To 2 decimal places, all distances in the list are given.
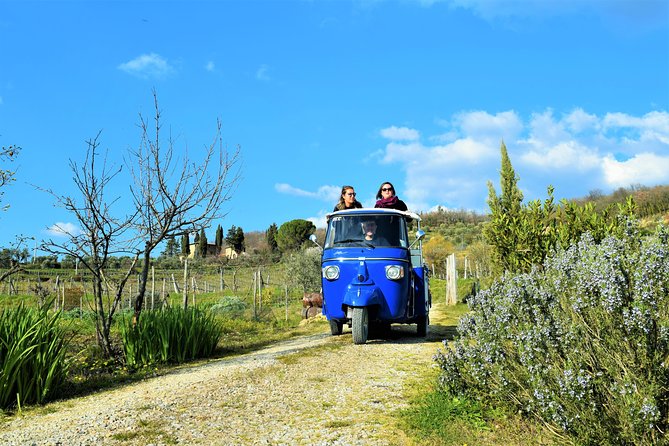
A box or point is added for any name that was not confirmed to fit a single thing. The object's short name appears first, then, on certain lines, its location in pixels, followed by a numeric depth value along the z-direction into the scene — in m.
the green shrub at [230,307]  19.35
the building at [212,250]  77.51
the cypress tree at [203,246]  69.28
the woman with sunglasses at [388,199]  10.61
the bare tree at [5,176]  10.88
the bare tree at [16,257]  8.78
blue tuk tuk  9.29
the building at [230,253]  70.93
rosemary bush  3.91
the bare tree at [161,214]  9.97
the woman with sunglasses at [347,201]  10.88
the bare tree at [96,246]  9.42
